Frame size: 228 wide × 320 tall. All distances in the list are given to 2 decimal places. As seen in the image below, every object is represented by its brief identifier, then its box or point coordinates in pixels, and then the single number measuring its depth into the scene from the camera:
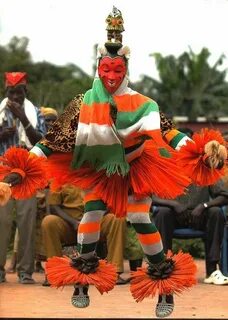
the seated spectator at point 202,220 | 14.28
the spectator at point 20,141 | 13.92
